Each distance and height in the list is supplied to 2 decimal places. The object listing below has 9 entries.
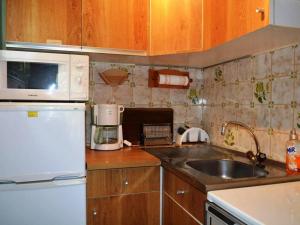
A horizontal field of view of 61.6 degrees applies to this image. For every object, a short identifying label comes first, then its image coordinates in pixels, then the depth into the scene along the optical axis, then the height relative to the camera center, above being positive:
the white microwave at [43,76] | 1.31 +0.16
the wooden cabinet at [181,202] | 1.10 -0.47
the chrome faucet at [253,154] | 1.42 -0.28
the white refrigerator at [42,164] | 1.26 -0.30
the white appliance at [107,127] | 1.74 -0.16
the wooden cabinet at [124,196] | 1.42 -0.53
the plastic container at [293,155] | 1.23 -0.24
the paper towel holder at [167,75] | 2.02 +0.23
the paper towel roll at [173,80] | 2.01 +0.21
